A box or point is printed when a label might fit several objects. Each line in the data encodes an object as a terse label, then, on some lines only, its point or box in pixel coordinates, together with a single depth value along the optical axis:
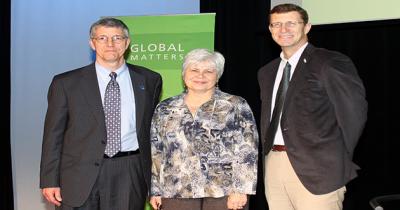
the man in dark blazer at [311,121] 2.69
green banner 3.95
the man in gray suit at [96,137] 2.85
